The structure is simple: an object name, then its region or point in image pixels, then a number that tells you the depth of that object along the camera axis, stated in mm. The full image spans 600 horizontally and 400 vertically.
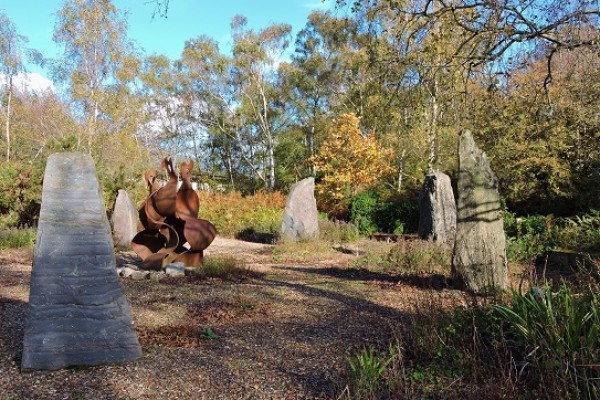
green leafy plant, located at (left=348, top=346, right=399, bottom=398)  2910
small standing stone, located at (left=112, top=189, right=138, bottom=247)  12555
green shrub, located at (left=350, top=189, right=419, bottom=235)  16047
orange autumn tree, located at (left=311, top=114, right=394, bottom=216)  20828
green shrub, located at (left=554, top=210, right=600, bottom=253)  9094
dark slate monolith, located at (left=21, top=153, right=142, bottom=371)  3695
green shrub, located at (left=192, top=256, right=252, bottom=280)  8188
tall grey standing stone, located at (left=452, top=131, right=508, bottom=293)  6543
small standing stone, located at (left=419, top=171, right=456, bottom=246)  12602
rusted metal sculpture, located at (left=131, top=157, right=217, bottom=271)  8680
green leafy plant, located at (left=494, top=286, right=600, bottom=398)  2807
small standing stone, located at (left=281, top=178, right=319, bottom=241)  14125
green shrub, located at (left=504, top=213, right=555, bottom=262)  9211
